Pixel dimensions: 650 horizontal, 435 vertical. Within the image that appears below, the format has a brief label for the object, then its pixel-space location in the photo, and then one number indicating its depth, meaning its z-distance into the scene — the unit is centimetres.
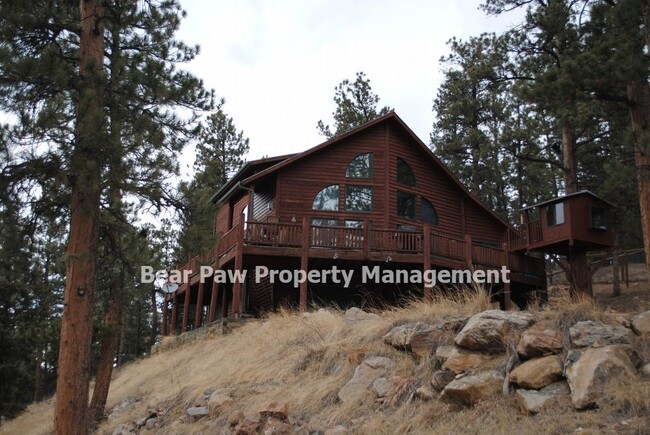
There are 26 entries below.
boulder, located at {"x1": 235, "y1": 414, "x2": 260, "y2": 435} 828
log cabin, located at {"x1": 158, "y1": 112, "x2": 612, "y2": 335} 1800
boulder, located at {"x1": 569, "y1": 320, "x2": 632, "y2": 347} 700
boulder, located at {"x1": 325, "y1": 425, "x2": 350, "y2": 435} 747
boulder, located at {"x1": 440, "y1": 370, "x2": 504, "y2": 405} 717
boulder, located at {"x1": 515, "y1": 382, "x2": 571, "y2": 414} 649
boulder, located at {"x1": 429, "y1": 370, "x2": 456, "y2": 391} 770
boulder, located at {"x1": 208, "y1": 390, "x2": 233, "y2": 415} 994
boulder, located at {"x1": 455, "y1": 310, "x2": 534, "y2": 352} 792
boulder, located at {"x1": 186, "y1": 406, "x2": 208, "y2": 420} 1013
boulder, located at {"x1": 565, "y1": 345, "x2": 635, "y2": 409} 626
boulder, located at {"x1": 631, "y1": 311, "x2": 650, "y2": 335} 710
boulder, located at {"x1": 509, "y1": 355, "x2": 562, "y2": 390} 684
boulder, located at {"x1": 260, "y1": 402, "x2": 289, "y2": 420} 839
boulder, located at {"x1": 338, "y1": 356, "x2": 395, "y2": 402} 852
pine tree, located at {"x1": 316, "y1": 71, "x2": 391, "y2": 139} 3616
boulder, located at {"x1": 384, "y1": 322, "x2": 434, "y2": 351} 912
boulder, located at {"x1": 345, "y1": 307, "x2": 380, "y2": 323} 1154
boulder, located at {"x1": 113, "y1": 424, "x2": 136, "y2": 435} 1139
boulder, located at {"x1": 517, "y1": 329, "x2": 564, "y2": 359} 720
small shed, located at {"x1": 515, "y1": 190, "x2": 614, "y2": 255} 2022
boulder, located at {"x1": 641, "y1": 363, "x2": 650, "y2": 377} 639
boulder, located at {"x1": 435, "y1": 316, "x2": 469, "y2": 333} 892
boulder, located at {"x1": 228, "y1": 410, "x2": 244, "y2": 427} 905
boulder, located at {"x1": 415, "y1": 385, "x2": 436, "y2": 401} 768
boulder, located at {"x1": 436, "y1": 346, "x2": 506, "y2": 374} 768
